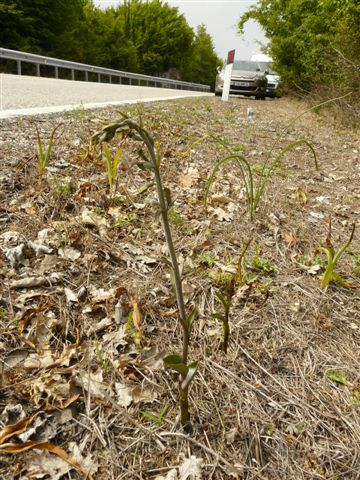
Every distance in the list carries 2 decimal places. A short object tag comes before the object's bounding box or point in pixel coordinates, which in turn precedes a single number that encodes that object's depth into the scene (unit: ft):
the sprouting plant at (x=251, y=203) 7.74
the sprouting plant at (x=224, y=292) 4.44
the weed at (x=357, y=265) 6.88
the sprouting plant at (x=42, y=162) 7.91
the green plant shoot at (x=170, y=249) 2.76
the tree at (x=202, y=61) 153.90
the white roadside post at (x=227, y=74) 32.50
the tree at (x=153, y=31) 120.78
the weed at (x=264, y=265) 6.73
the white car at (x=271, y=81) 54.80
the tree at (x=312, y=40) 28.45
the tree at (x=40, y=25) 55.72
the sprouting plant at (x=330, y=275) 5.91
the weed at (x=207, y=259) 6.66
